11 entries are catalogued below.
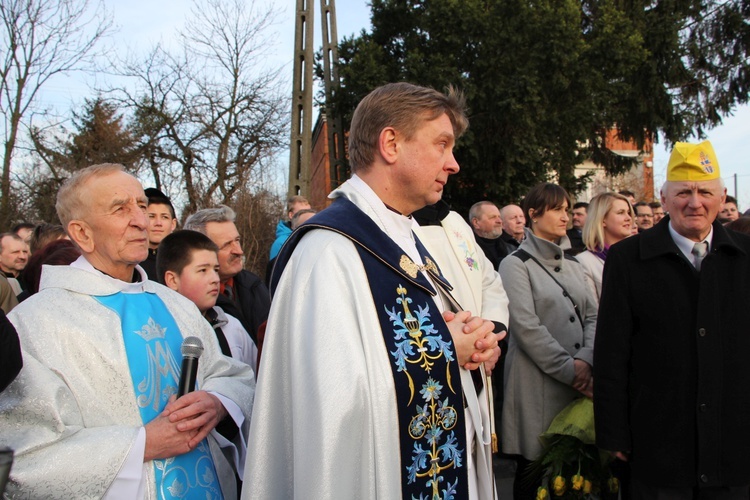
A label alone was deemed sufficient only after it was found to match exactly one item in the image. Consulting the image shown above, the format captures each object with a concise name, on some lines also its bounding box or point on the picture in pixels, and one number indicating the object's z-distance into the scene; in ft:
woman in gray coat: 12.44
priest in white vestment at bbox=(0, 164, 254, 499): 6.72
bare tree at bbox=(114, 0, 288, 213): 61.46
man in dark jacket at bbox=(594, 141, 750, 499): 9.40
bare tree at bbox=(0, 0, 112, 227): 52.71
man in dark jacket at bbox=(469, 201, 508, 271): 22.88
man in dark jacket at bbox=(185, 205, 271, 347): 14.34
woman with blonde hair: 15.24
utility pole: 50.90
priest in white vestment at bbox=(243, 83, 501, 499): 5.92
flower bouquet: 11.54
